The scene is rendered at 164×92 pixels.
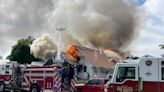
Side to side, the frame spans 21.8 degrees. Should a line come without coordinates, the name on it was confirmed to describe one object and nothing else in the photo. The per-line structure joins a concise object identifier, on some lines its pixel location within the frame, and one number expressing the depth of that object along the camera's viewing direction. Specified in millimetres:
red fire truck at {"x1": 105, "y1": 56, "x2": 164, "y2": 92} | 15930
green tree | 78244
